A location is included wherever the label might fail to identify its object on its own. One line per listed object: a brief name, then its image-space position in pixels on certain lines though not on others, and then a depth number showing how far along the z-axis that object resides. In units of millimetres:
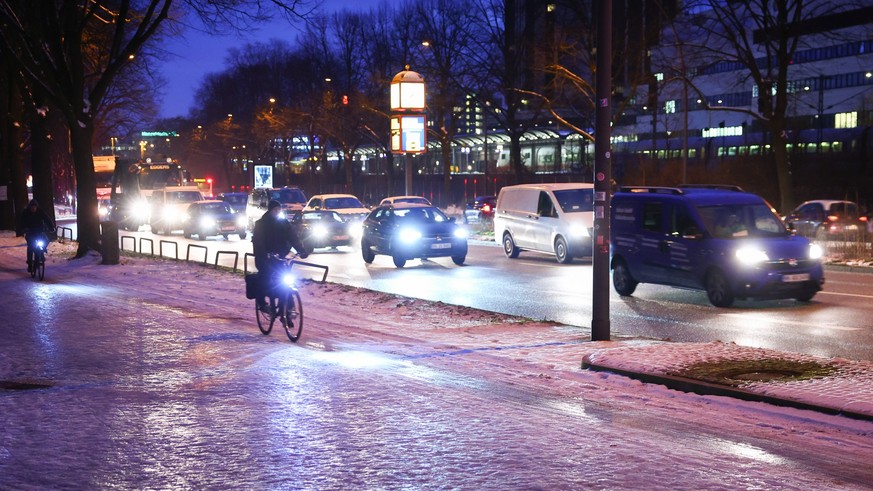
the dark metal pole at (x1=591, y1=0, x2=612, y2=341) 11570
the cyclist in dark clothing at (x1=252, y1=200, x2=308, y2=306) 12758
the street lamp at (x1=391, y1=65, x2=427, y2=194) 37812
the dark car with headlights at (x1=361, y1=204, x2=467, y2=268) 24500
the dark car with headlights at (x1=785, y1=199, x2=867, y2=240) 27655
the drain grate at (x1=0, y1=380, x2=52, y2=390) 9680
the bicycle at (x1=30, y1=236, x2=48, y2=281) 21797
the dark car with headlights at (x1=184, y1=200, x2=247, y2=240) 40156
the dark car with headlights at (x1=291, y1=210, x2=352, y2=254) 30984
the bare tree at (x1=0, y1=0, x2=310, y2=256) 26031
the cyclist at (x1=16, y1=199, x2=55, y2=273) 21719
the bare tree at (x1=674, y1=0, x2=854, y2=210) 33281
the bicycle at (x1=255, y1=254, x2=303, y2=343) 12711
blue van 15531
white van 24312
